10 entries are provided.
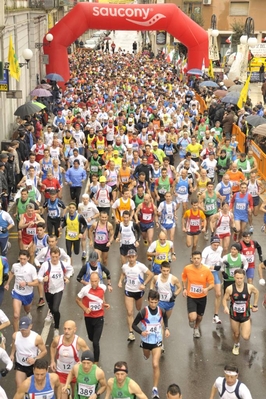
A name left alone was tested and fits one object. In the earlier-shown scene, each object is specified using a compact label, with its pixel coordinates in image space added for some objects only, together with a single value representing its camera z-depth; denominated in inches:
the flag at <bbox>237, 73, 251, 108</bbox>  902.1
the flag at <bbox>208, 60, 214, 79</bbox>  1299.8
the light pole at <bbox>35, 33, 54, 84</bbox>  1278.3
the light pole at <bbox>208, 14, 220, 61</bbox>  1460.9
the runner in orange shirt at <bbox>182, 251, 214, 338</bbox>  412.8
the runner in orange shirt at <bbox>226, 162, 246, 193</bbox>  621.0
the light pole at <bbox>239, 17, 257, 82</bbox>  1067.9
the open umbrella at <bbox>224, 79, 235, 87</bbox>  1372.2
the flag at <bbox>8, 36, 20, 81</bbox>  794.2
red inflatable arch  1301.7
